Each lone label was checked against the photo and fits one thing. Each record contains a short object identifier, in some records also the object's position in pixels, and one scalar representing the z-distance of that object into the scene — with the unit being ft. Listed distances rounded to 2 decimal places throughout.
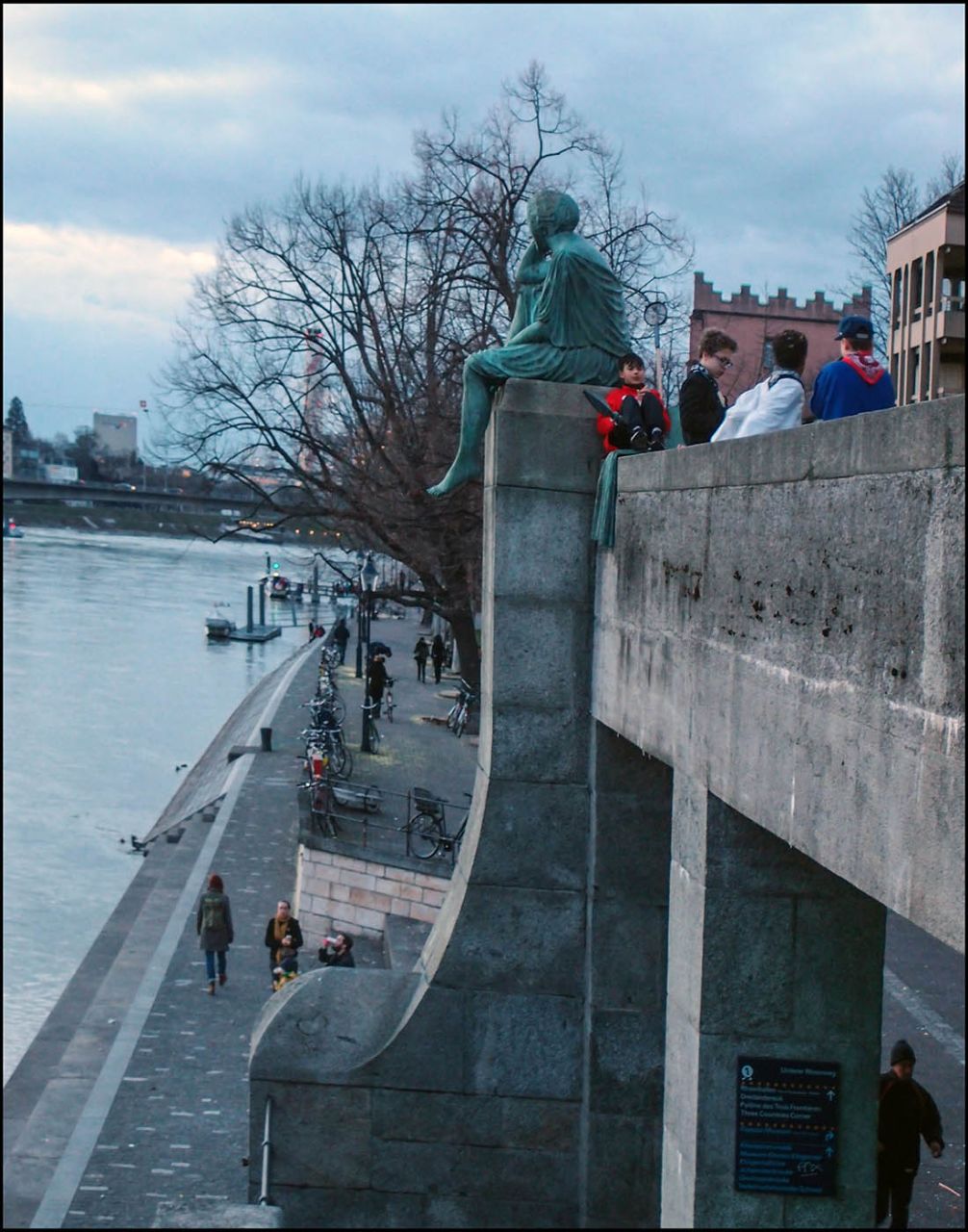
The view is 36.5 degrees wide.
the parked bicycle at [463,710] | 94.17
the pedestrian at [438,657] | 132.67
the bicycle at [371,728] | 85.47
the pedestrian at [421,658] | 135.44
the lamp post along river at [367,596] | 86.27
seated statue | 26.76
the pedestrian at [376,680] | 93.23
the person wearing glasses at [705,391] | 23.50
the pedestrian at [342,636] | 151.64
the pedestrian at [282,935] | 47.52
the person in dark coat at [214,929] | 49.90
